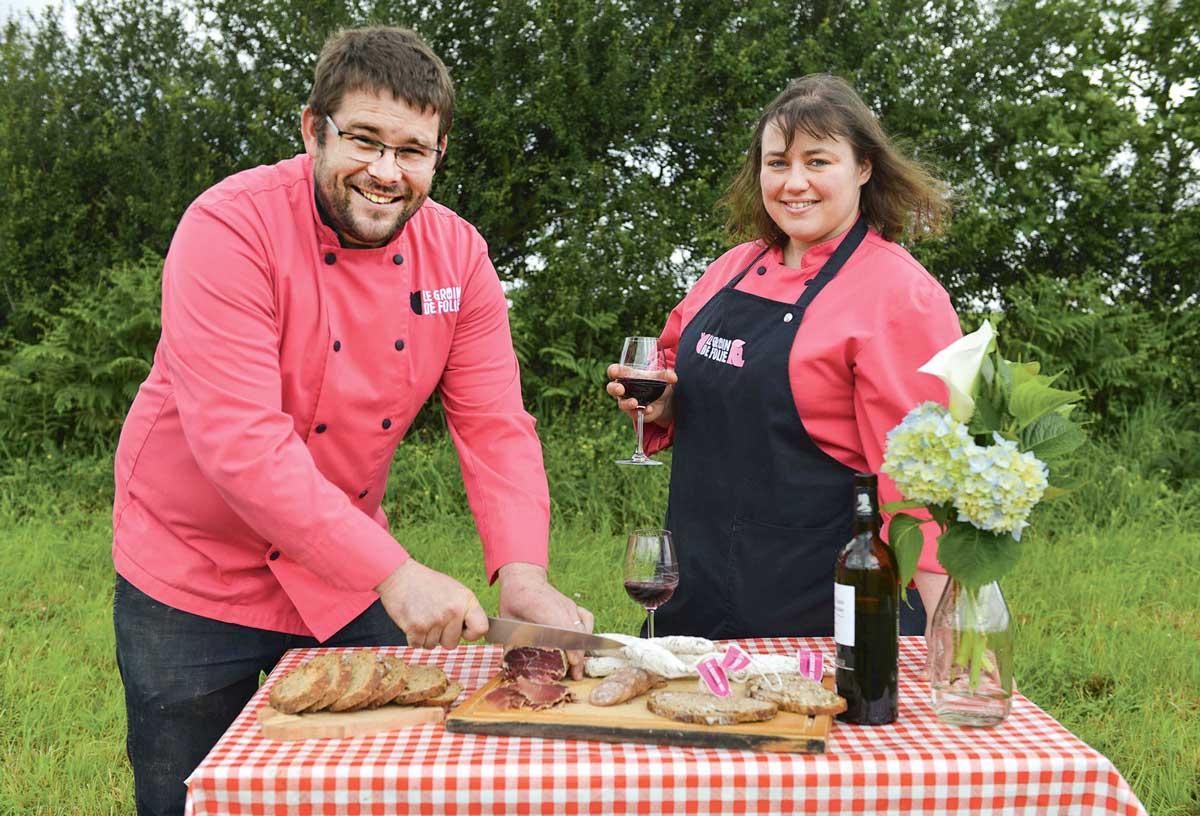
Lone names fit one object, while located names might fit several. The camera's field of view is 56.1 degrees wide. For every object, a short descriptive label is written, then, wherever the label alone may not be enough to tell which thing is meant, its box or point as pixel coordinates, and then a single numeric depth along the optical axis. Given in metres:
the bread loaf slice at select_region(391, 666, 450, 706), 2.04
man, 2.26
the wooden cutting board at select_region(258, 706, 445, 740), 1.93
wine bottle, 1.99
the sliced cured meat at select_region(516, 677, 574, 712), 2.00
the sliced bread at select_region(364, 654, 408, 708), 2.01
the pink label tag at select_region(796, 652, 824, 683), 2.11
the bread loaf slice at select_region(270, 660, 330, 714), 1.95
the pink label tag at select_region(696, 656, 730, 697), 2.02
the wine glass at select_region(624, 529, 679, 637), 2.34
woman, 2.63
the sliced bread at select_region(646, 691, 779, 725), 1.91
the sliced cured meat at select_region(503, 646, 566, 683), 2.11
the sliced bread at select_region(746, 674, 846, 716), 1.96
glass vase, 1.99
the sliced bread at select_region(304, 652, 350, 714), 1.97
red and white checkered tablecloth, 1.79
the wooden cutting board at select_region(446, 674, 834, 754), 1.86
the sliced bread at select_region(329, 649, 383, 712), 1.98
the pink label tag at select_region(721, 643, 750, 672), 2.14
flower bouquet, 1.83
